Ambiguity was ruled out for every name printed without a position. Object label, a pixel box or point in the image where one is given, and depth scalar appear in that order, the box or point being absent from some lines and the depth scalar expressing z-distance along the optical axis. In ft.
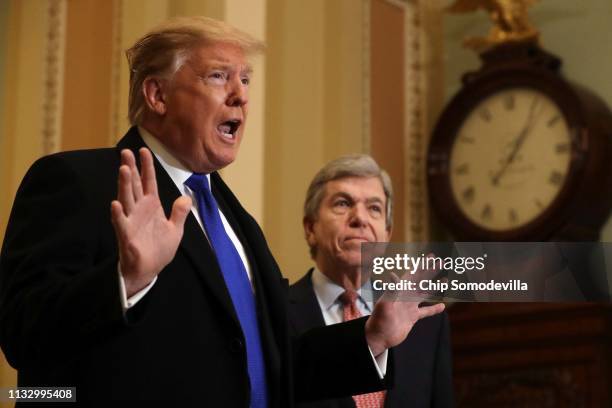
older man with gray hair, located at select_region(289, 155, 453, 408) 8.75
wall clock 15.17
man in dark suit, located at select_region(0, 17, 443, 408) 5.12
